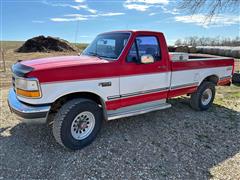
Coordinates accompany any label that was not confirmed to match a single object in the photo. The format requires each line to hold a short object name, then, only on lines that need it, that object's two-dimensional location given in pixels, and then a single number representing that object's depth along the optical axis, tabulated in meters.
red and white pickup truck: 2.69
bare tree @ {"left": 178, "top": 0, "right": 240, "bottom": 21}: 6.45
